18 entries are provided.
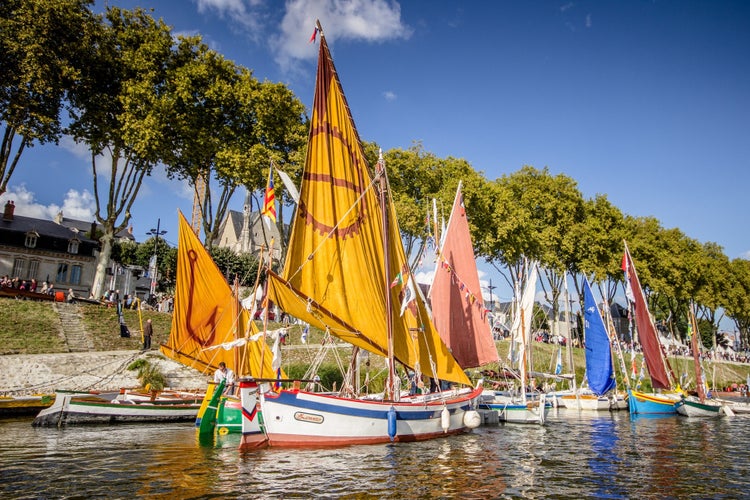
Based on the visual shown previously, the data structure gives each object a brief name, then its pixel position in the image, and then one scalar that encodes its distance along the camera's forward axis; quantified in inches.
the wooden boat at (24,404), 871.7
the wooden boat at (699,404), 1339.8
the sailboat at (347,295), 631.2
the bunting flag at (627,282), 1405.0
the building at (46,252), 2059.5
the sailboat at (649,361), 1311.5
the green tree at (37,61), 1220.5
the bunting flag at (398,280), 745.0
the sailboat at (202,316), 970.1
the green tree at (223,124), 1429.6
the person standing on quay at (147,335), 1230.3
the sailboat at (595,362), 1405.0
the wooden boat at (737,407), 1414.9
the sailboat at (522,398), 1095.0
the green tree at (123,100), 1359.5
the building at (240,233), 4200.3
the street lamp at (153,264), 2043.6
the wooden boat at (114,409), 821.2
